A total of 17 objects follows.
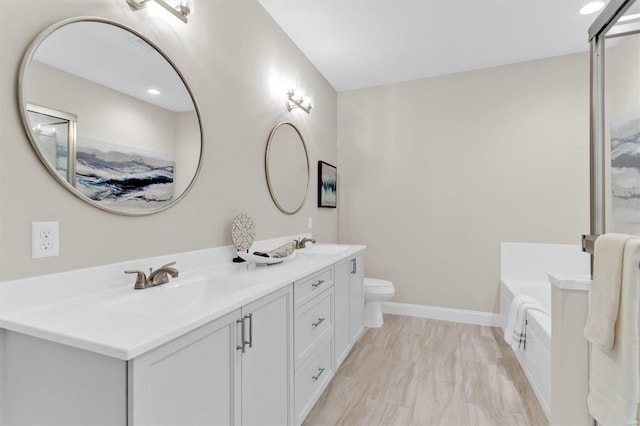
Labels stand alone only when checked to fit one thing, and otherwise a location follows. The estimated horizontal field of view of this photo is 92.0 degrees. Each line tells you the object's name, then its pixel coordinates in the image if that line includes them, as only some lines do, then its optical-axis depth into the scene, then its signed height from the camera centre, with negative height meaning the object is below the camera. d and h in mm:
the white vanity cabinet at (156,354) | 774 -421
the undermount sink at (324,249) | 2586 -313
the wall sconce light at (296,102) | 2629 +980
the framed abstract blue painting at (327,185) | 3301 +325
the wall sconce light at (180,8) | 1427 +970
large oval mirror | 1052 +395
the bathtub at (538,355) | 1819 -911
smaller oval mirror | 2410 +395
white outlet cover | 1009 -89
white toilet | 3102 -853
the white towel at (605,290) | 1040 -264
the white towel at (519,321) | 2215 -783
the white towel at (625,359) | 971 -473
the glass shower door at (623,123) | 1107 +353
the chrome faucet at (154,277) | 1252 -269
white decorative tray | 1776 -263
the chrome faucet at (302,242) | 2686 -249
